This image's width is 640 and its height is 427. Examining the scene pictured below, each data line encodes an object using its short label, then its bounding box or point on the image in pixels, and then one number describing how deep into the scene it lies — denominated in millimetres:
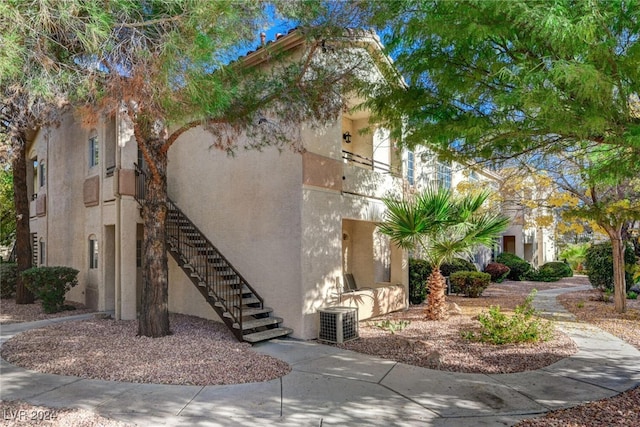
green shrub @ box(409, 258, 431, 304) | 14984
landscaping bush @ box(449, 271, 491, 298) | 16531
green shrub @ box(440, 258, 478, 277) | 18847
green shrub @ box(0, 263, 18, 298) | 16797
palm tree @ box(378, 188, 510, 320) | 10805
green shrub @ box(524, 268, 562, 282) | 24641
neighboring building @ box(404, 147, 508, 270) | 17469
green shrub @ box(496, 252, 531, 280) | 25094
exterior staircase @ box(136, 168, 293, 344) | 9273
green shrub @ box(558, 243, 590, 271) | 30016
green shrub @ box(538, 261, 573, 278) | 25031
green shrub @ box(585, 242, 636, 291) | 15258
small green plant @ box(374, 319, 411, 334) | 10312
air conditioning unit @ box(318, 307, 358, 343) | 9328
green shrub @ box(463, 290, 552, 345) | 8906
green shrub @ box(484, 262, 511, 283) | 22609
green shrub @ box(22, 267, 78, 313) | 12797
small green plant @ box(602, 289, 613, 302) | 14846
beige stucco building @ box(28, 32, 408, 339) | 9867
